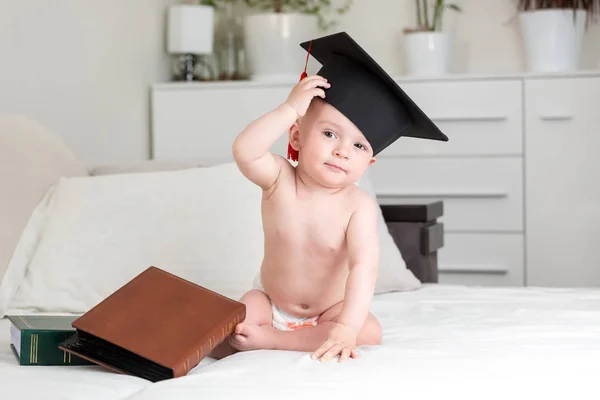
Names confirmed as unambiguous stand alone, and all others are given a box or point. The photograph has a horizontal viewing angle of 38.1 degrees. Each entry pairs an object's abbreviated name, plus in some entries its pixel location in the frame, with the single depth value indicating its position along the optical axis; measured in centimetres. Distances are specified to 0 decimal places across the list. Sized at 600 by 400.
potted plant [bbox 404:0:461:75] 333
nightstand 219
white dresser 313
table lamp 335
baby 130
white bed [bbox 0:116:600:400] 113
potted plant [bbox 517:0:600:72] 322
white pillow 172
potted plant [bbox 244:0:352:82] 338
